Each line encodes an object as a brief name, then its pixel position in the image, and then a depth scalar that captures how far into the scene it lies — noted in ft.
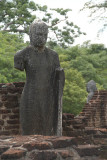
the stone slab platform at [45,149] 10.91
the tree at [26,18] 72.74
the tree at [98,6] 57.67
